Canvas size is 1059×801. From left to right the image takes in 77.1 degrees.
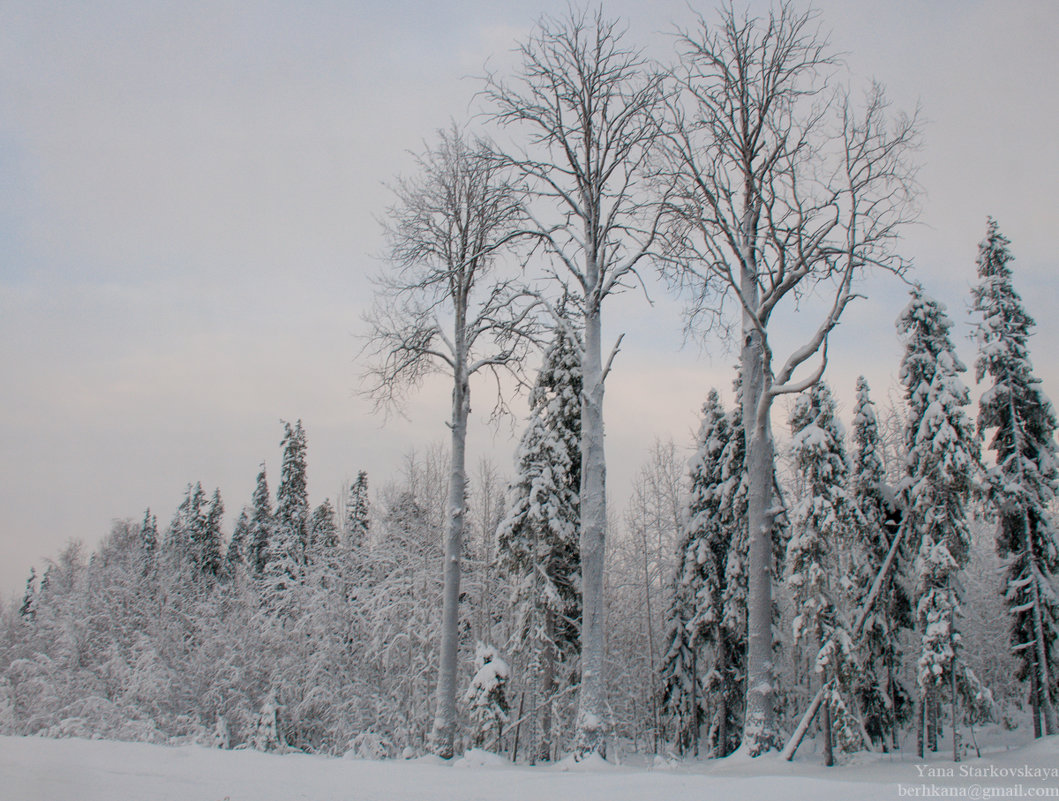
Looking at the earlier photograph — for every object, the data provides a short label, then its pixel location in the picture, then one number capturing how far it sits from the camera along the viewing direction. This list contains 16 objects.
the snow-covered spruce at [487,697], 16.16
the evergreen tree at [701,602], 24.98
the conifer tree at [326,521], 40.15
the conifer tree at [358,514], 28.37
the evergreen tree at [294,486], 43.94
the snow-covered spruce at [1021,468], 22.50
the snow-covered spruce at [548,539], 18.94
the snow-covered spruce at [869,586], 24.09
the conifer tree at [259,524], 46.09
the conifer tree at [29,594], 57.43
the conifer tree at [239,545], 52.97
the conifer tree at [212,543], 54.25
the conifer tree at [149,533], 63.89
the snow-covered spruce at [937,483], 19.70
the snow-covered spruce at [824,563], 15.98
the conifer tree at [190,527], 52.69
